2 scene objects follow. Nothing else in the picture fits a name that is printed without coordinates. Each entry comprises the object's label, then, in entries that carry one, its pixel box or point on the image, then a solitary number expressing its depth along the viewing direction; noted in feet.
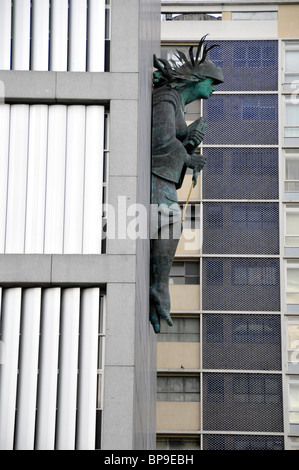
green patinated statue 78.79
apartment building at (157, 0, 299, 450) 220.84
